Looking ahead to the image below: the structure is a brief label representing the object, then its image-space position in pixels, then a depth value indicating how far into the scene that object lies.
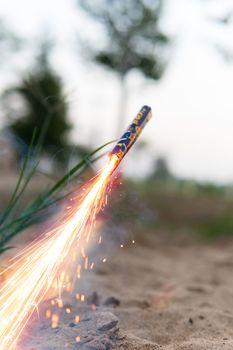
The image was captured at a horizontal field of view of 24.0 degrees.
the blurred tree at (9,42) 13.00
